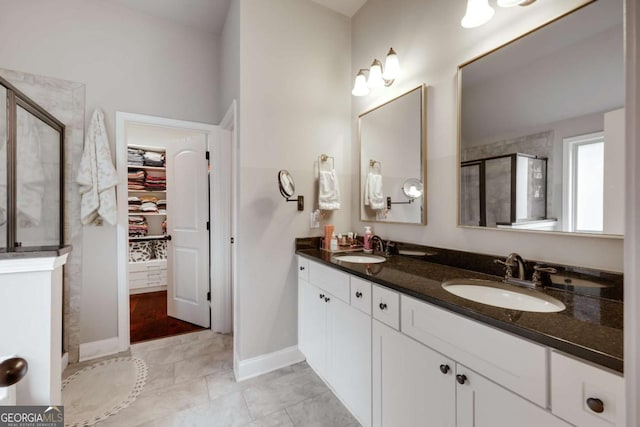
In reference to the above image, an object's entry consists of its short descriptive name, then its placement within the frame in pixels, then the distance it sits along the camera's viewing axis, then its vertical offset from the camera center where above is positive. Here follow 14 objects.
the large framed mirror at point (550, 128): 0.99 +0.38
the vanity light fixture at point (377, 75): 1.83 +1.02
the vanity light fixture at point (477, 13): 1.28 +0.98
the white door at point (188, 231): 2.80 -0.21
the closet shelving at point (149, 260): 3.93 -0.75
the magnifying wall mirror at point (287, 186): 1.95 +0.20
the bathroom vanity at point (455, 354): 0.66 -0.48
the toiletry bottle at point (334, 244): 2.07 -0.26
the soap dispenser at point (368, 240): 2.05 -0.22
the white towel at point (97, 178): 2.15 +0.28
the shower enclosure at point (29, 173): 1.54 +0.26
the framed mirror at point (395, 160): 1.75 +0.39
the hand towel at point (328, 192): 2.18 +0.17
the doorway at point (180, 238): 2.36 -0.27
